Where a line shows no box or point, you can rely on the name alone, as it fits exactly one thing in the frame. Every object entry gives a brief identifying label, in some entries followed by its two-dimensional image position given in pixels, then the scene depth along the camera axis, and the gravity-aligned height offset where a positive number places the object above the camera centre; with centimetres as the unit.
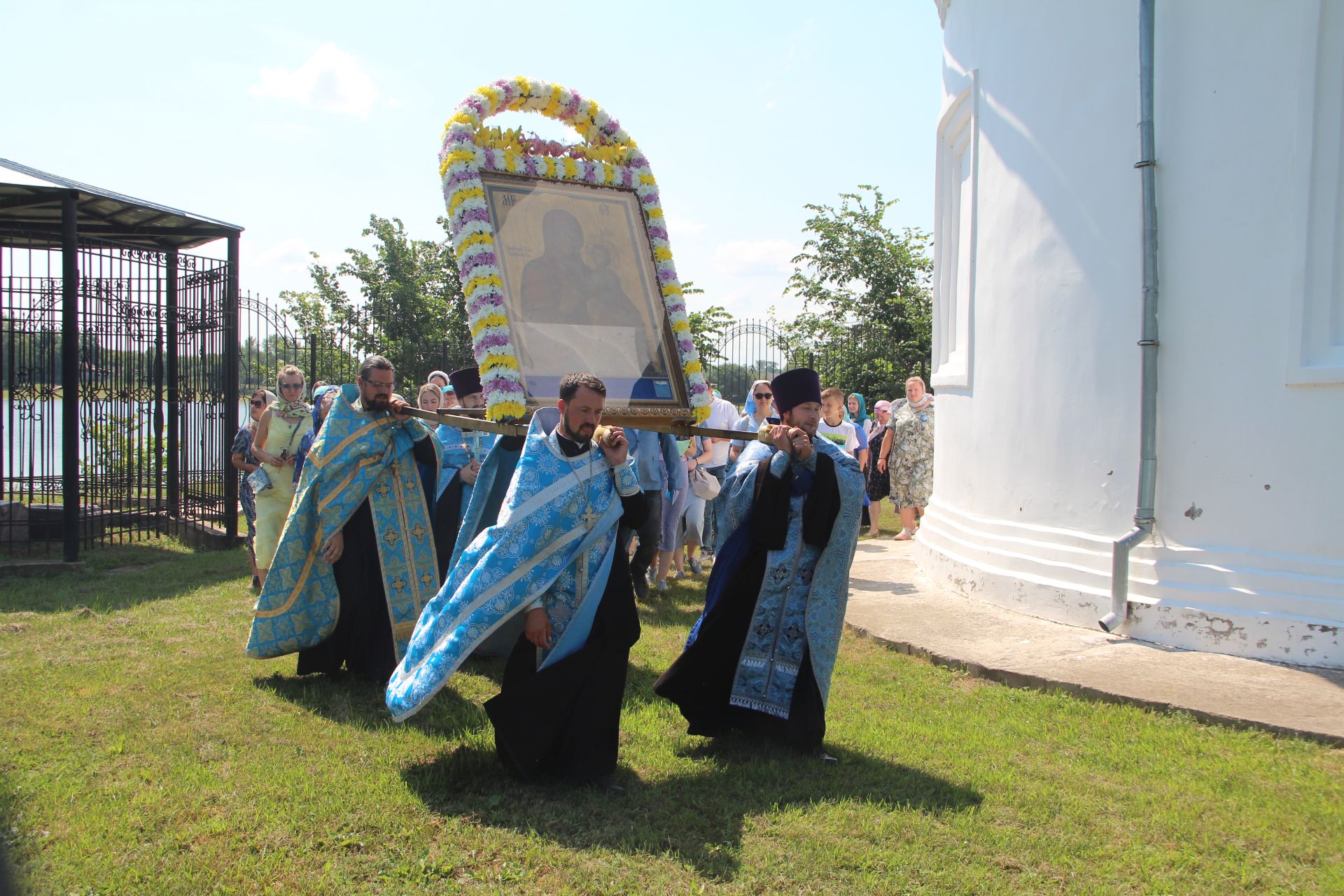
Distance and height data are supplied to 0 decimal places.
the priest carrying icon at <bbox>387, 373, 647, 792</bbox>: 420 -83
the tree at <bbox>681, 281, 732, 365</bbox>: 1853 +151
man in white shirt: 900 -37
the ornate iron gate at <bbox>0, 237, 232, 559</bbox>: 1073 +6
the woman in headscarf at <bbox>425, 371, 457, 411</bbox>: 827 +7
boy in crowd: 908 -14
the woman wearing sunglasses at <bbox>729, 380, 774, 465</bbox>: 891 +3
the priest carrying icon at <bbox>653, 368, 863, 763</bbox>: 464 -84
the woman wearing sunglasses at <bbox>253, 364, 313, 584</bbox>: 780 -37
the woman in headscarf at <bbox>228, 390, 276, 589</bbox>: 820 -43
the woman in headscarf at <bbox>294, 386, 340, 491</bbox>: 695 -4
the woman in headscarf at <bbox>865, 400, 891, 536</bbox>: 1218 -79
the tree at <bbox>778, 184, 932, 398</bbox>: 2033 +257
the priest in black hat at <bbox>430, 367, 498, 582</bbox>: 686 -40
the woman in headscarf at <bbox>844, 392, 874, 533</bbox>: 1209 -14
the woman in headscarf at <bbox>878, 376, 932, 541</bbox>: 1162 -48
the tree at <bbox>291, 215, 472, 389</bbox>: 1867 +179
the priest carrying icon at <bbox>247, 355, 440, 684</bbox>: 571 -84
